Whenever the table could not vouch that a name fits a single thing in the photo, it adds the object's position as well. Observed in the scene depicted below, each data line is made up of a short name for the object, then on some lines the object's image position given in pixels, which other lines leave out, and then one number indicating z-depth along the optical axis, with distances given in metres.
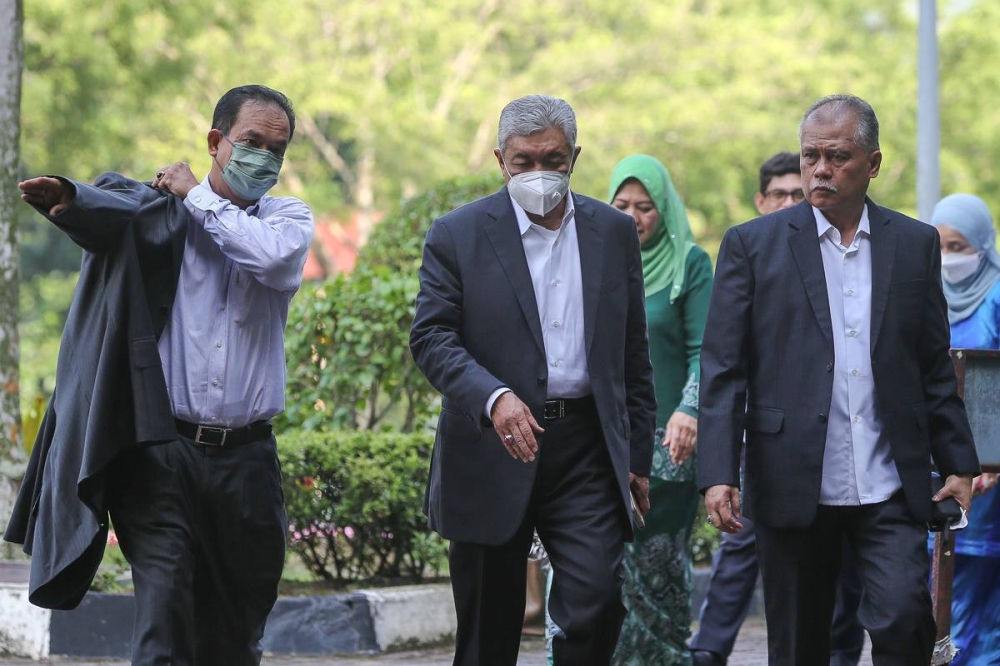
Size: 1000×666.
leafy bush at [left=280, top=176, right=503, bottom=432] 14.66
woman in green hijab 11.36
